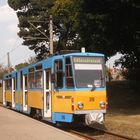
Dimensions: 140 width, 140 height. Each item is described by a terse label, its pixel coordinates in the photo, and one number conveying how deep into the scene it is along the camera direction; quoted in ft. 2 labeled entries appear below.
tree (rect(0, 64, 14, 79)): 312.67
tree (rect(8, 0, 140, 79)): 72.84
